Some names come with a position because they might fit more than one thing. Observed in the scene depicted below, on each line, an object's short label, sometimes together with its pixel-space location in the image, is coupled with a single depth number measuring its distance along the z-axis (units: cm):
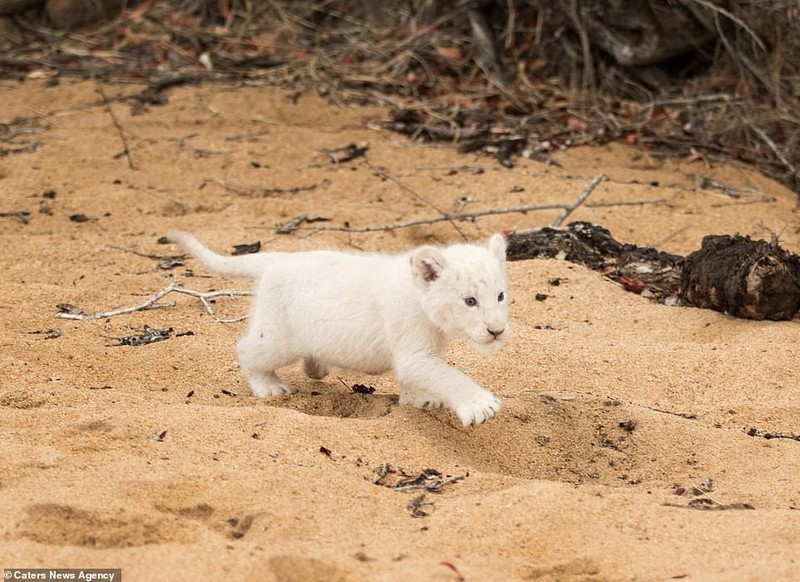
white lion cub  906
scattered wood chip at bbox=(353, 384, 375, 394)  1045
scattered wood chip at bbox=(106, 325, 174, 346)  1121
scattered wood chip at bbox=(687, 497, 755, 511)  791
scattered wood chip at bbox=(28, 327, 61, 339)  1116
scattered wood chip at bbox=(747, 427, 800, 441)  944
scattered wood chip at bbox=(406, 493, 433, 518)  762
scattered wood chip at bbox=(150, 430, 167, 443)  834
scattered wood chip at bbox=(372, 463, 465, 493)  806
